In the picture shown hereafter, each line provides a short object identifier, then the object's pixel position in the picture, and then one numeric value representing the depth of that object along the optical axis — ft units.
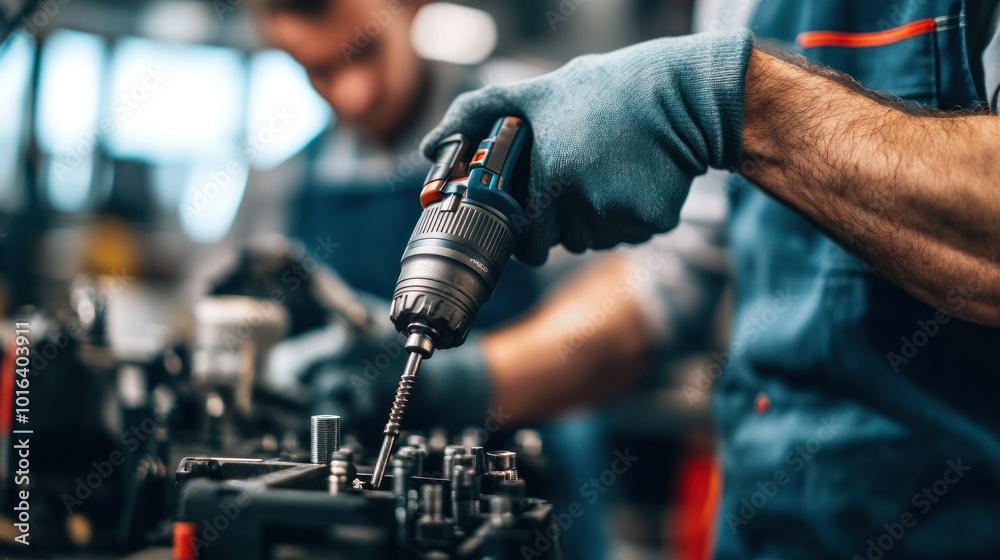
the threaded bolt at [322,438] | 1.99
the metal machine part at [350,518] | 1.44
